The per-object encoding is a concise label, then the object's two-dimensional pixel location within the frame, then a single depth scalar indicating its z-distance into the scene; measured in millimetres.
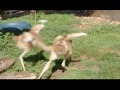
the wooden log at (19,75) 3915
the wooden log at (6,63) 4582
